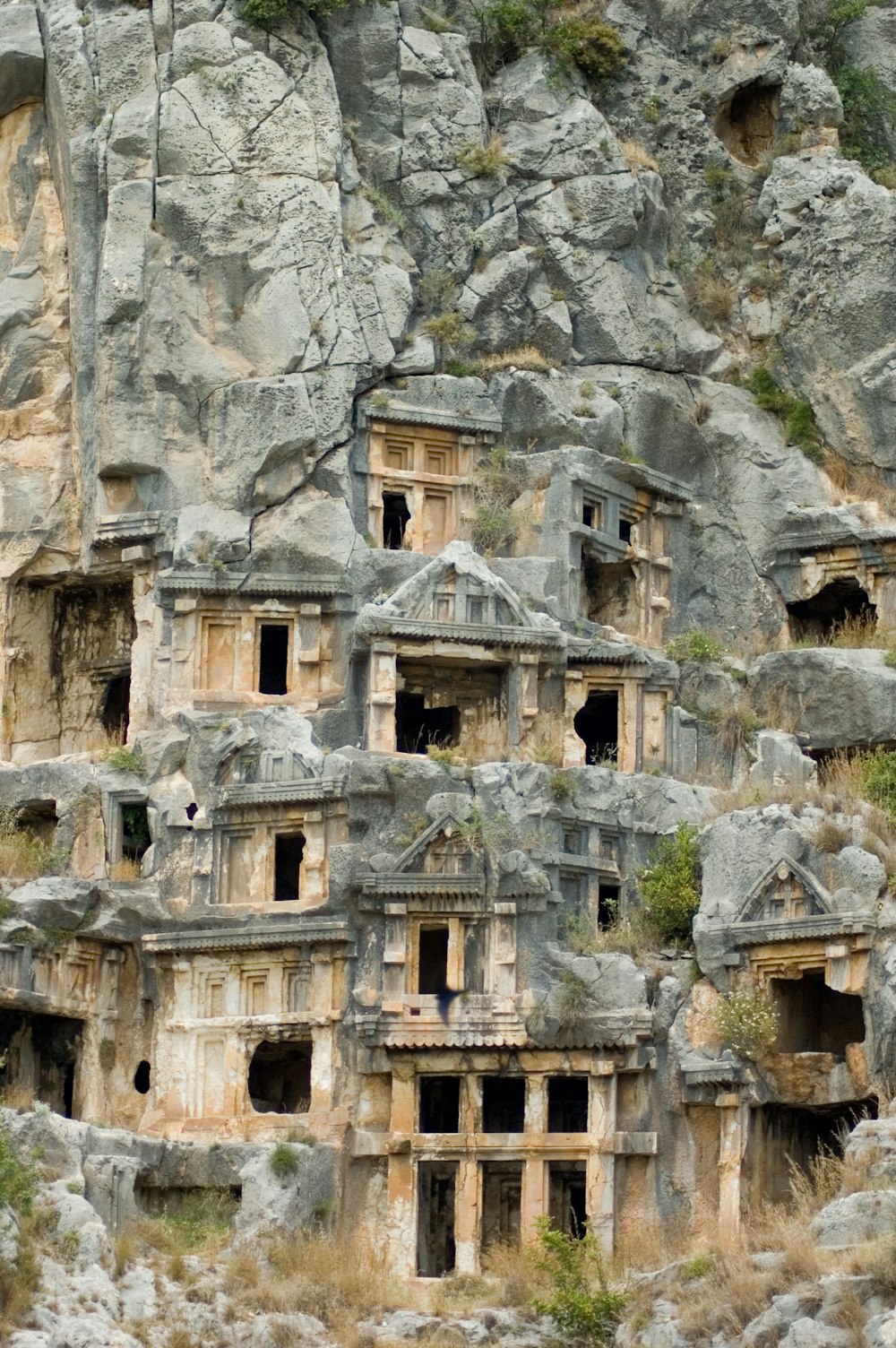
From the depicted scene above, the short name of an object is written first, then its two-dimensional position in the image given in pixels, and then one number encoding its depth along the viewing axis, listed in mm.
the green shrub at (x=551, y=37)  54000
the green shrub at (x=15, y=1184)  35156
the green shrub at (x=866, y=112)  56188
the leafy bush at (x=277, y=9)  50781
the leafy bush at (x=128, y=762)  46688
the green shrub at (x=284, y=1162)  41250
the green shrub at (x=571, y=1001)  42219
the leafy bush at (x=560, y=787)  45125
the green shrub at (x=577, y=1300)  34312
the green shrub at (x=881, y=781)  43250
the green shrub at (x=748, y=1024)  40750
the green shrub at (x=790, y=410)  52344
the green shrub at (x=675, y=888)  43656
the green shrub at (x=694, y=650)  49500
